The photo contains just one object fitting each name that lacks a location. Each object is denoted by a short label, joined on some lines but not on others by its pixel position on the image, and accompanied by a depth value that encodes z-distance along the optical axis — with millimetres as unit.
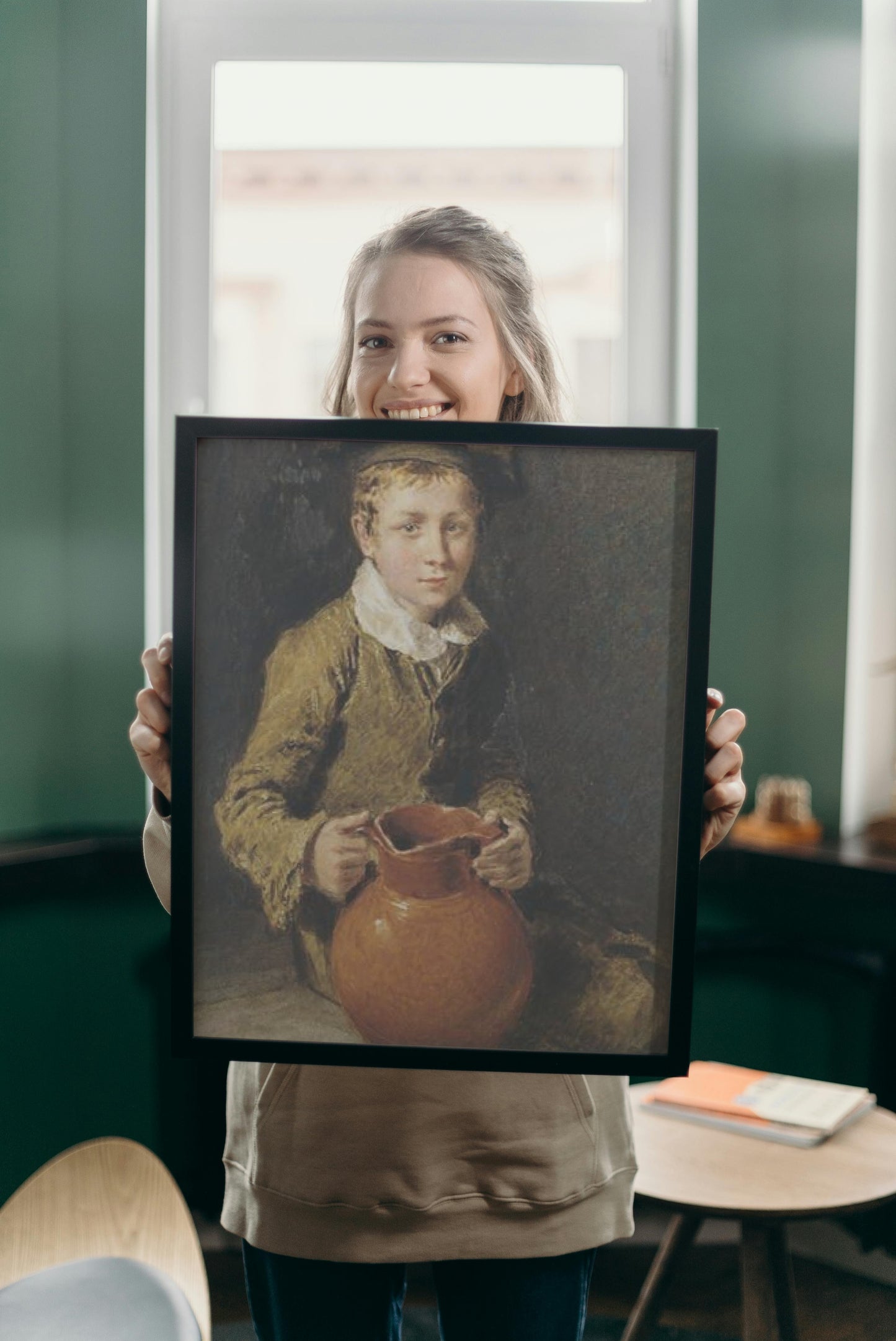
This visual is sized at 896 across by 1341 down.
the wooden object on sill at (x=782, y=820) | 2355
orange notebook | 1726
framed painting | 865
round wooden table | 1509
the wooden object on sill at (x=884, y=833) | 2326
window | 2426
